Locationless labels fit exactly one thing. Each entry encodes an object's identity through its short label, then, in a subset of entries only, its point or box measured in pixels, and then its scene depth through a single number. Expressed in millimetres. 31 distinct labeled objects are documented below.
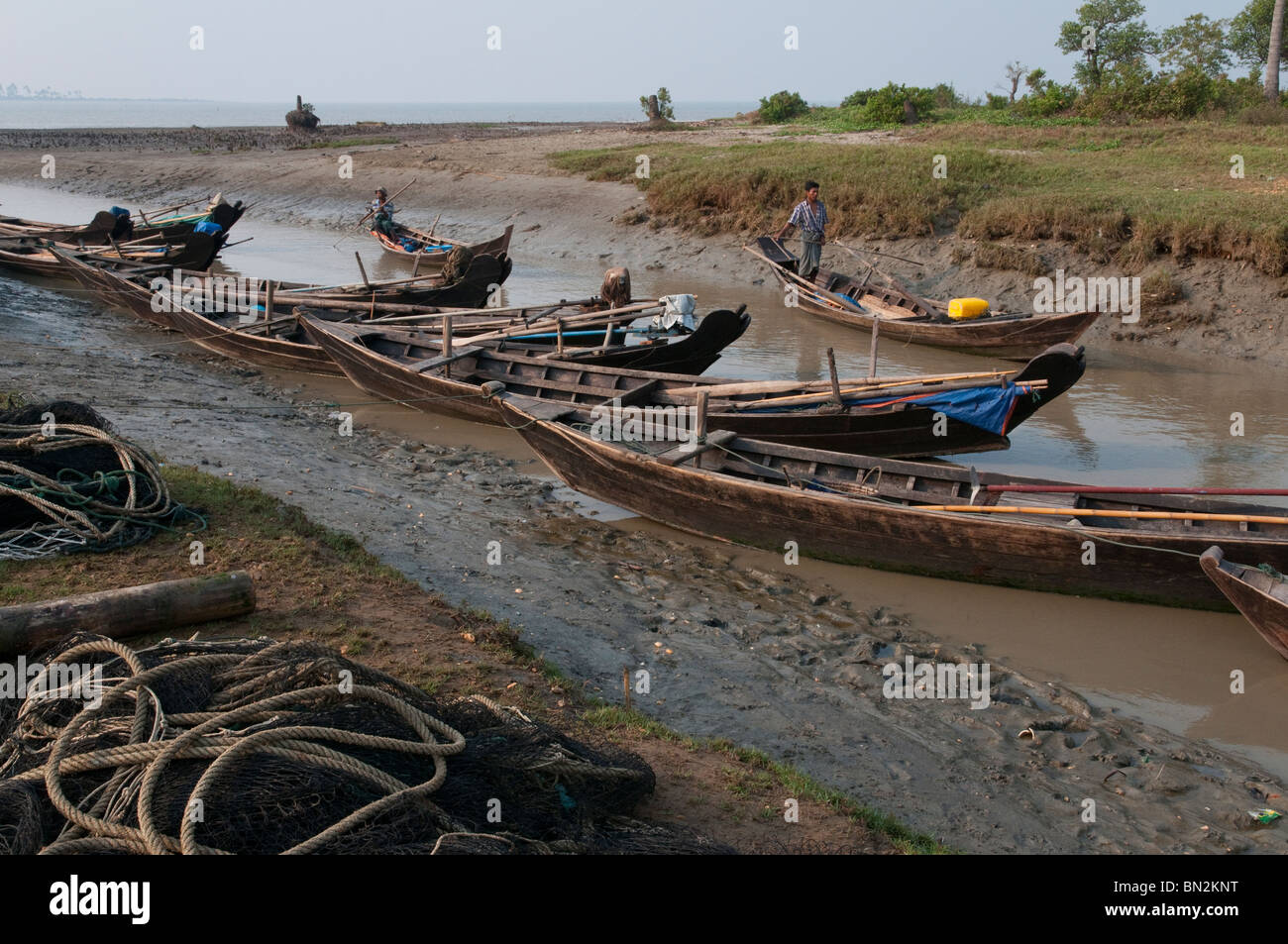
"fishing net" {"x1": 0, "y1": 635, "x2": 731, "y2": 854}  3383
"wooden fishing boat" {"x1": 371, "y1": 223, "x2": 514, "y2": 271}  21562
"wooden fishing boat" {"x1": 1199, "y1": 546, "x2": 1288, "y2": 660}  6285
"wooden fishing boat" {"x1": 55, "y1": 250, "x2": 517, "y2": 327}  15000
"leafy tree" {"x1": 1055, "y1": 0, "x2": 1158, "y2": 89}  38125
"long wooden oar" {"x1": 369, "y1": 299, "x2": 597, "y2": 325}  12992
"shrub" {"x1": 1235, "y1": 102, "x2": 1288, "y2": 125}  24188
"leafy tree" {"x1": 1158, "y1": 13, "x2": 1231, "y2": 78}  36312
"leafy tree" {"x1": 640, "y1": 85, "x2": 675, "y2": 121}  49050
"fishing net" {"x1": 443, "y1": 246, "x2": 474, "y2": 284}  15938
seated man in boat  22625
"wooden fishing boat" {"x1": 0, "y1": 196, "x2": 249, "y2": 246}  19828
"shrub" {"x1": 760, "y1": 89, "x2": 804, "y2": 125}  44781
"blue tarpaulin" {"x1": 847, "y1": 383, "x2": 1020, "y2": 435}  8953
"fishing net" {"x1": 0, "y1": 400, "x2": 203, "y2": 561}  6648
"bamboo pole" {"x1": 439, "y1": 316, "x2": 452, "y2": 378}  11578
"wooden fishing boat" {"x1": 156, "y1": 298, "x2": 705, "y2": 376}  13578
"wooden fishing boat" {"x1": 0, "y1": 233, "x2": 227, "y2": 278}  17919
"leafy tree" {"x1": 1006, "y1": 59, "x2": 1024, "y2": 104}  35891
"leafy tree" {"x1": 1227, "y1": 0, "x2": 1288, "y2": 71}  36844
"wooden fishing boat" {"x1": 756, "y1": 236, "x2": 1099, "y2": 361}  13742
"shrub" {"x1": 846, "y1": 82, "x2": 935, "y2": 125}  33531
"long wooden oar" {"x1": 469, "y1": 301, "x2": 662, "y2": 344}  11812
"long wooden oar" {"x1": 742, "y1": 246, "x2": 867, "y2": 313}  16391
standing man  16844
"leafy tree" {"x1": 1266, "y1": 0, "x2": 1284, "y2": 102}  26438
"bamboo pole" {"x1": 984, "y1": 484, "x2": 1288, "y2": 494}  7500
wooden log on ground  5141
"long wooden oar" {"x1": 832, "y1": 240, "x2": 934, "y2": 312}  15531
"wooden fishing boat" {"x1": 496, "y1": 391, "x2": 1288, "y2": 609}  7215
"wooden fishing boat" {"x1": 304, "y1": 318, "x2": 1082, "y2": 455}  9547
